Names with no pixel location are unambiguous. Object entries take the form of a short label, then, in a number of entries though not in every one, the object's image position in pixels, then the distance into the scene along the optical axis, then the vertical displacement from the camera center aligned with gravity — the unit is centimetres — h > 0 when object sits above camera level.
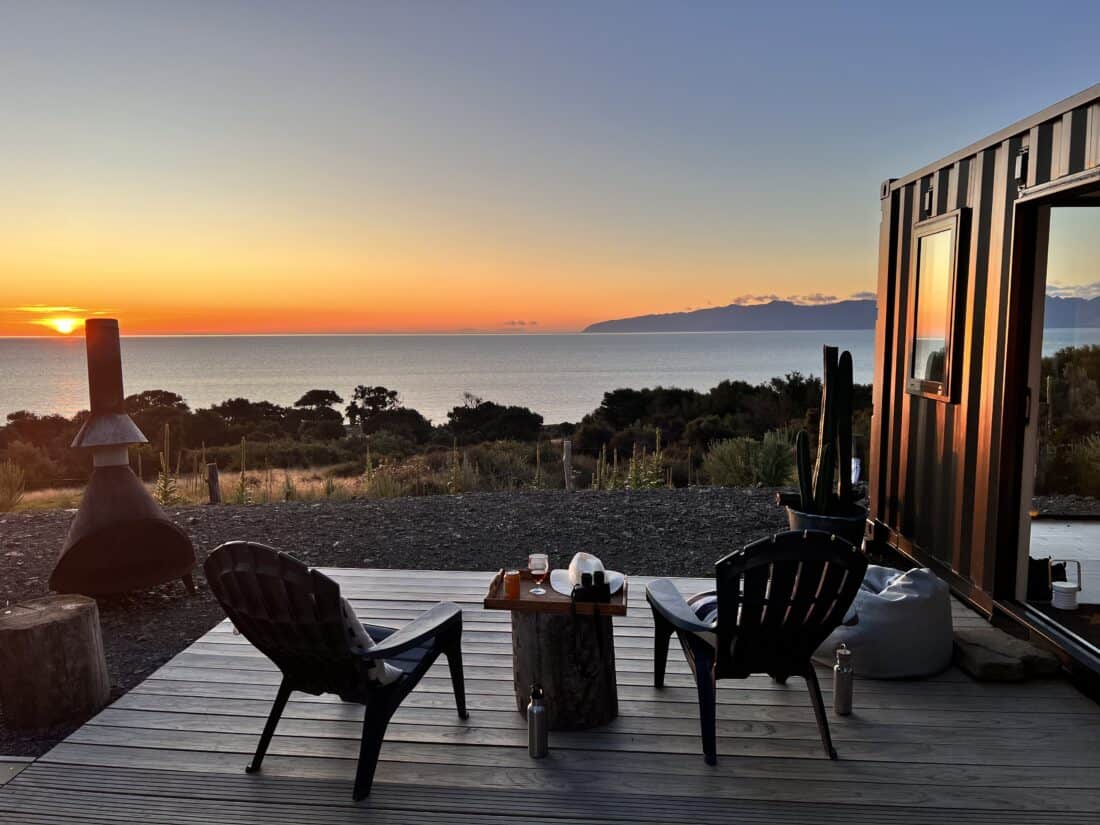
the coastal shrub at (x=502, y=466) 897 -166
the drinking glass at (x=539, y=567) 280 -84
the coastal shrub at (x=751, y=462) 805 -129
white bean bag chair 302 -120
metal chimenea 400 -91
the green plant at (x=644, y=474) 816 -140
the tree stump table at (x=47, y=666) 279 -123
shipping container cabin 335 -1
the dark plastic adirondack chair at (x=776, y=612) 232 -87
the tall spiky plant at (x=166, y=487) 743 -138
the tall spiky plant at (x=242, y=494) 784 -155
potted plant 455 -71
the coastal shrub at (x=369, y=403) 2603 -208
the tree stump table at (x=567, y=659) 259 -112
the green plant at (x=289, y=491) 835 -161
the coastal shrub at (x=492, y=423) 2080 -213
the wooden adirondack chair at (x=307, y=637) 212 -89
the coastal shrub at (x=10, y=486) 739 -140
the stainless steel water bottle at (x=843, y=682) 273 -127
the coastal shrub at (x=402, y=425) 2073 -219
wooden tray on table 251 -89
